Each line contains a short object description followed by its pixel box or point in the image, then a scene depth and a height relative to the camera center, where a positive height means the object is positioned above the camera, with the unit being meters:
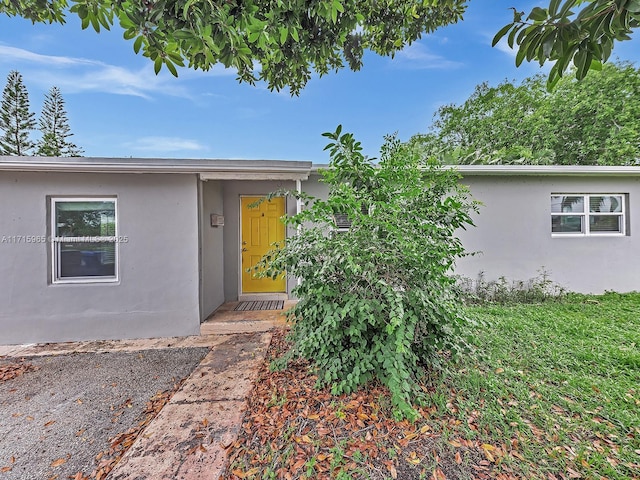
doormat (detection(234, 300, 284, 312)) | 4.89 -1.27
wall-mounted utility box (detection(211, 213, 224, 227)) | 4.83 +0.33
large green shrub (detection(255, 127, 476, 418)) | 2.19 -0.33
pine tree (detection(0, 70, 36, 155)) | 12.86 +5.94
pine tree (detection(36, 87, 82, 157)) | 13.54 +5.71
